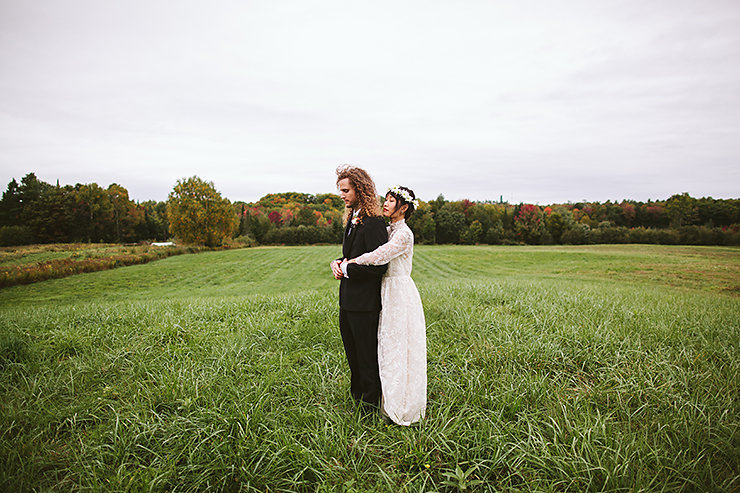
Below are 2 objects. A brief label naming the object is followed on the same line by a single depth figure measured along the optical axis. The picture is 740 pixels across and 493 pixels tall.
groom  2.52
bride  2.46
